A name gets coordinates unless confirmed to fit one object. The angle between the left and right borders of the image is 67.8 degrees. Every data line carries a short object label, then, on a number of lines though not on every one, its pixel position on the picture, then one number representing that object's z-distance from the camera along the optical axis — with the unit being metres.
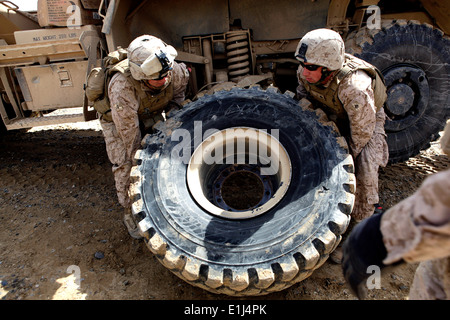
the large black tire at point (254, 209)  2.02
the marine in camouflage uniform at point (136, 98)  2.61
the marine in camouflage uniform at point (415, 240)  1.04
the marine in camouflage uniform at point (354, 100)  2.50
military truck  2.11
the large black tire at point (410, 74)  3.46
